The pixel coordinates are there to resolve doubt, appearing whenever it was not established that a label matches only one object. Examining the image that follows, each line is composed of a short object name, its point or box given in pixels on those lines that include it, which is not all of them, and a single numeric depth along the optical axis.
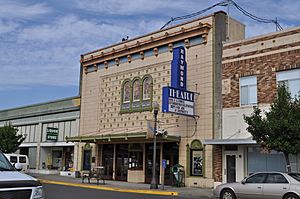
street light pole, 23.67
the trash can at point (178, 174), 25.98
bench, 27.87
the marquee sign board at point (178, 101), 24.28
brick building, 22.80
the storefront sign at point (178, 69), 26.27
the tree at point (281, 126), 18.22
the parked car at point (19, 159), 31.83
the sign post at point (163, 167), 25.73
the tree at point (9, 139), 39.50
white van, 7.13
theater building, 26.20
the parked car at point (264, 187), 15.50
